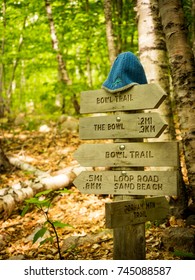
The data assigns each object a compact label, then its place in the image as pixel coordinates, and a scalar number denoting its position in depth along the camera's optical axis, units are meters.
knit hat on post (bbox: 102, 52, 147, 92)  2.75
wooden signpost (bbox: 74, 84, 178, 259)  2.55
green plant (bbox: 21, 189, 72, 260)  2.89
